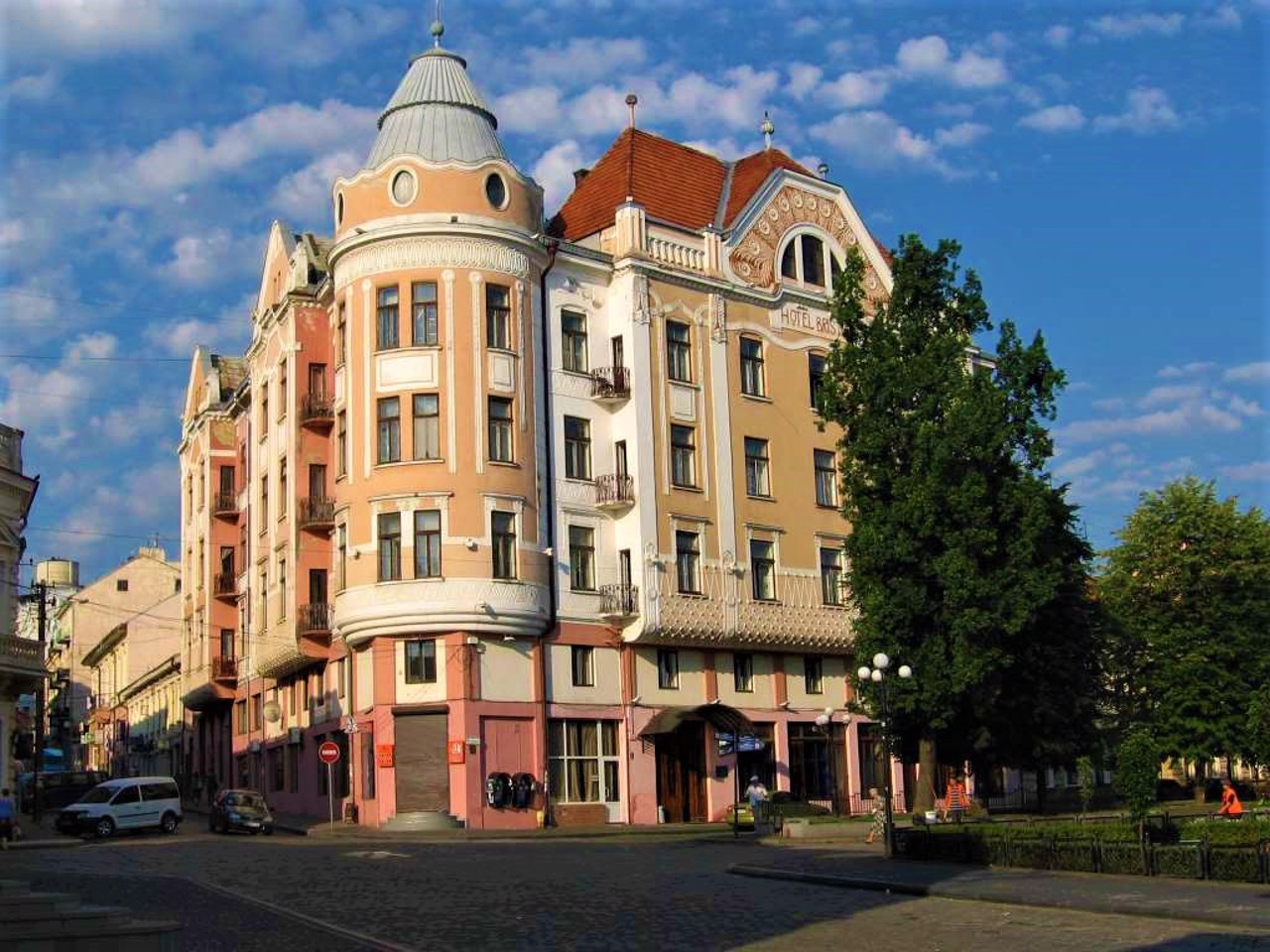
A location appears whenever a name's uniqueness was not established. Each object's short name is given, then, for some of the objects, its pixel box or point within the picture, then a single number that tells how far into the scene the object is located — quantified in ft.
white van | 146.10
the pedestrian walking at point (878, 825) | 115.24
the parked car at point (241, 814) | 145.89
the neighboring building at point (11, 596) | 150.24
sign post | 138.21
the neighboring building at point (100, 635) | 324.39
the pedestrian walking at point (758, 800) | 142.10
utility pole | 184.34
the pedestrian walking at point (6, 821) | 132.46
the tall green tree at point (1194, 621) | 188.85
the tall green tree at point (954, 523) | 134.41
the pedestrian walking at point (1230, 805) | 111.75
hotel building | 146.41
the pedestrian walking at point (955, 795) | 138.92
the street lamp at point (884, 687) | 97.66
